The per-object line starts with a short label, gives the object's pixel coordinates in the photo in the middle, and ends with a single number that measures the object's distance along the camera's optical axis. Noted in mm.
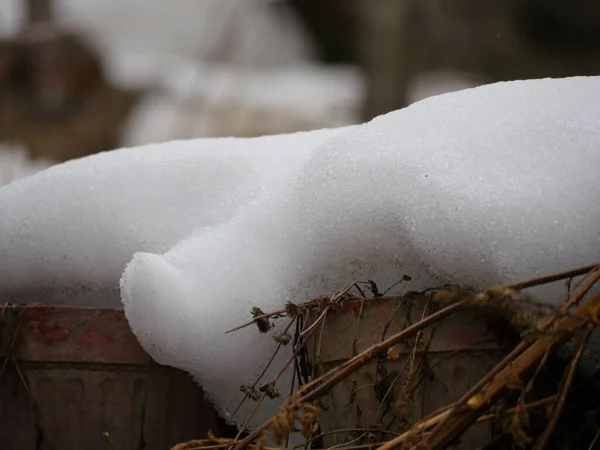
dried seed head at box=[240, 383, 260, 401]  2967
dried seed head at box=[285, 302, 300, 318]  2966
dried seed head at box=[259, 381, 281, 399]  2950
